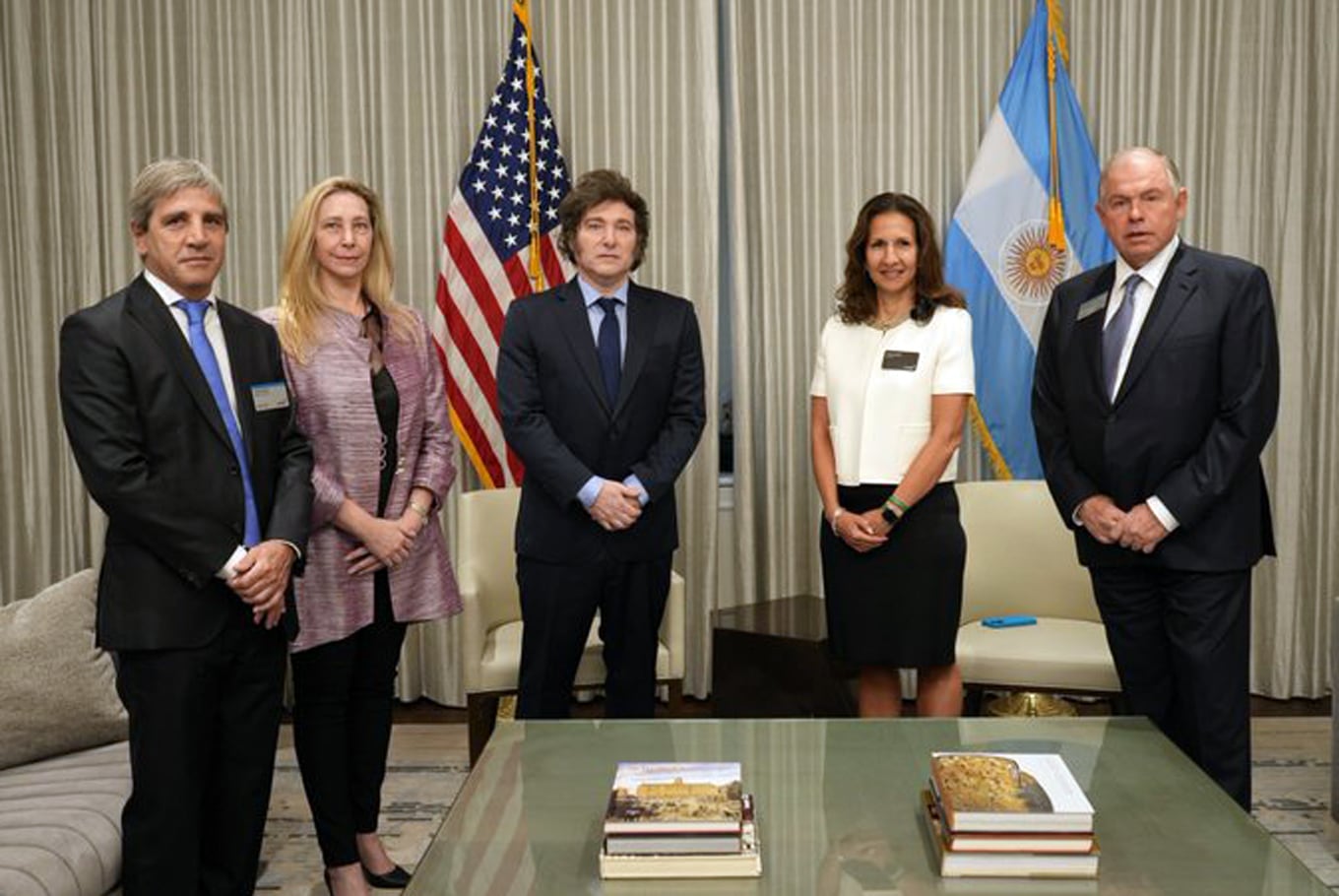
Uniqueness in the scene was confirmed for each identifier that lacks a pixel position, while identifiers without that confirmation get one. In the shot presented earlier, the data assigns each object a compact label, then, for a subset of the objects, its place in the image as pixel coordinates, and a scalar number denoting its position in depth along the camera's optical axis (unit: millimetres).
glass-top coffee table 1804
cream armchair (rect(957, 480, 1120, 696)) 3865
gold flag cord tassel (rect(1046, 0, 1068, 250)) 4406
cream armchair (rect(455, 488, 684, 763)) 3539
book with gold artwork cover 1796
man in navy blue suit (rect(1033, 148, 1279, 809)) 2771
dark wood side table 3783
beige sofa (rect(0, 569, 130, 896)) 2471
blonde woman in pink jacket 2805
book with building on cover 1827
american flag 4473
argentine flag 4430
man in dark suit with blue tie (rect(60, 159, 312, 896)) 2316
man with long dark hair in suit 3105
